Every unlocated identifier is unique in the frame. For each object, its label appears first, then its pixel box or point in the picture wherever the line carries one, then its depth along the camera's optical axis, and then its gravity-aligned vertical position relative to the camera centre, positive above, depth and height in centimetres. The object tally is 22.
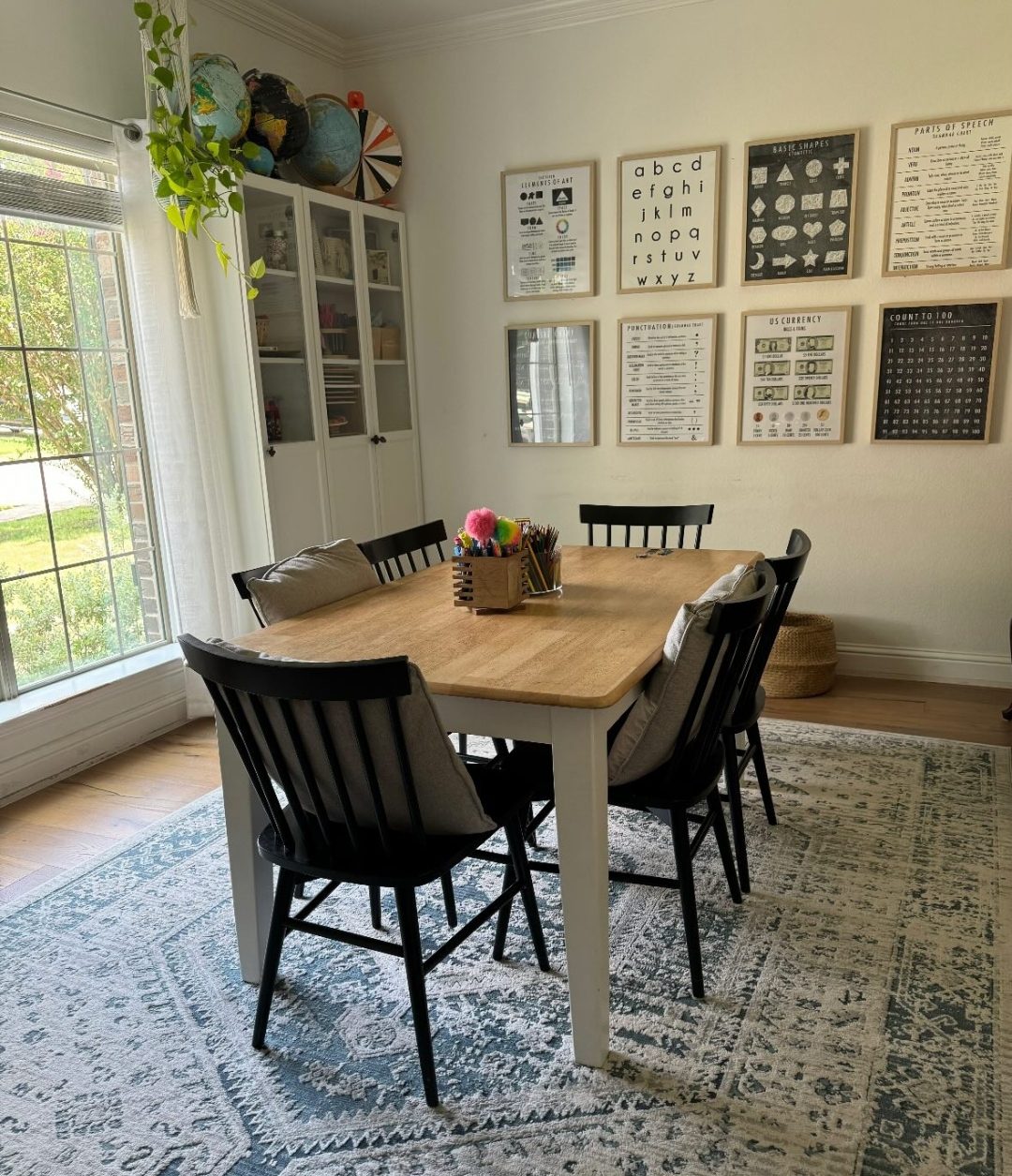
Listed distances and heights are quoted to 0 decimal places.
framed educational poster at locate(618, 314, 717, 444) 395 +3
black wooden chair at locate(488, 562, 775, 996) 181 -81
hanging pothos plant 300 +84
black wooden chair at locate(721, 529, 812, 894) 215 -77
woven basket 364 -111
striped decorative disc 408 +104
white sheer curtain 327 -12
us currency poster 374 +3
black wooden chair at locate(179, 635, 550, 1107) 143 -66
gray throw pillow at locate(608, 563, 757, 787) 173 -60
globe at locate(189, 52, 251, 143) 317 +105
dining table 162 -53
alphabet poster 379 +69
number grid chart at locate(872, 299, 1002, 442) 352 +3
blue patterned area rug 155 -127
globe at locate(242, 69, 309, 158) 348 +108
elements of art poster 401 +70
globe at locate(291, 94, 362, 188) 378 +104
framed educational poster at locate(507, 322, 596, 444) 418 +3
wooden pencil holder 216 -45
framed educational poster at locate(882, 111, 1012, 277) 338 +68
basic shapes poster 359 +69
